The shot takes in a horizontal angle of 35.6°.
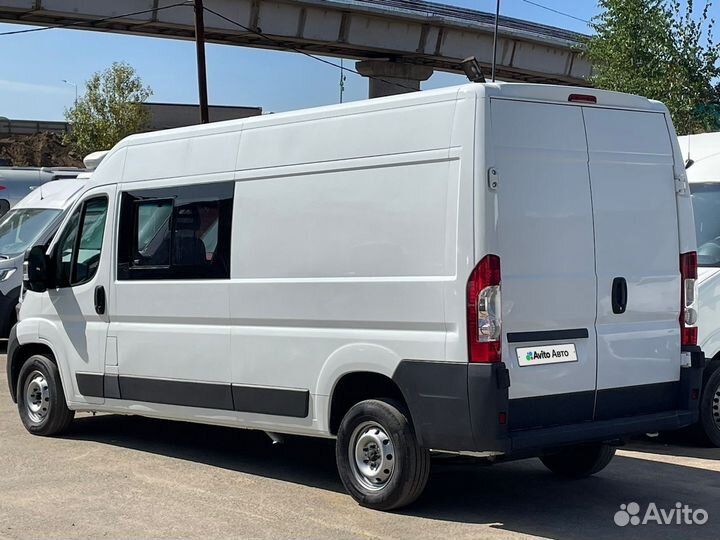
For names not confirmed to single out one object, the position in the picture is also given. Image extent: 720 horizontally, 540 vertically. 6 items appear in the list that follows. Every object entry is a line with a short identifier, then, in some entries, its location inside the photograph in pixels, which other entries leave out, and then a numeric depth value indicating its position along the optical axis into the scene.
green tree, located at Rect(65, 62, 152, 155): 59.34
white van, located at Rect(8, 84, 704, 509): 6.65
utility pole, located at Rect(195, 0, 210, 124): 27.06
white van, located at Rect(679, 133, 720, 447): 9.69
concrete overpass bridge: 34.28
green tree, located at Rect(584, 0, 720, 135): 20.84
